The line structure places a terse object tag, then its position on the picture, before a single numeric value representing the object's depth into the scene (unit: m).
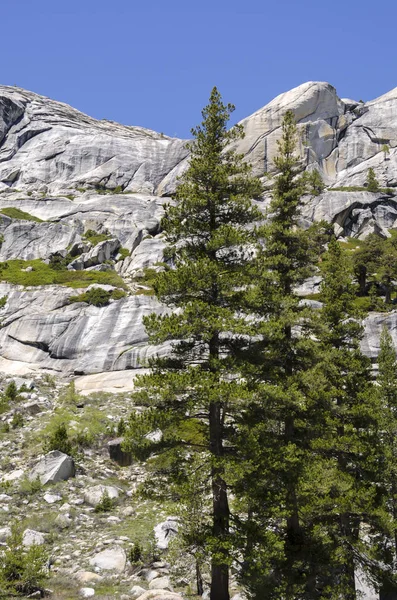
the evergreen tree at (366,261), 45.69
